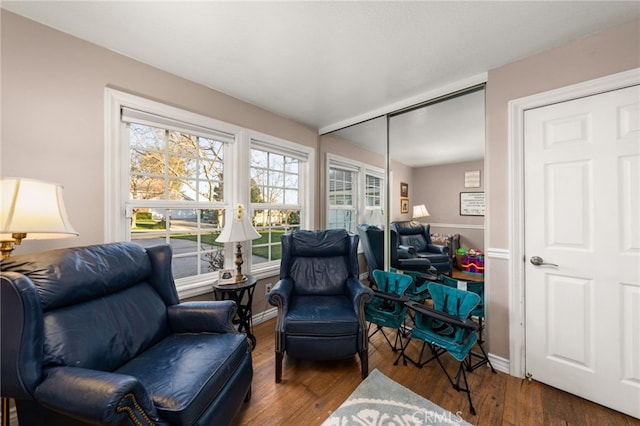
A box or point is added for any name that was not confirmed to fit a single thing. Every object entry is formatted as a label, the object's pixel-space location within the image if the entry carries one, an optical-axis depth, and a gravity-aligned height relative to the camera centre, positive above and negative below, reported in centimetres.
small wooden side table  208 -77
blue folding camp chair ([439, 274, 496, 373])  193 -83
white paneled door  147 -23
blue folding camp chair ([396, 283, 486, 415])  162 -85
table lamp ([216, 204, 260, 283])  216 -18
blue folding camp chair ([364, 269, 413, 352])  206 -85
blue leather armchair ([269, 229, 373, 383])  176 -78
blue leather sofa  93 -66
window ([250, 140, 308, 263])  283 +25
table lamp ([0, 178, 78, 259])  102 +2
